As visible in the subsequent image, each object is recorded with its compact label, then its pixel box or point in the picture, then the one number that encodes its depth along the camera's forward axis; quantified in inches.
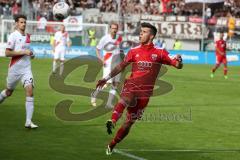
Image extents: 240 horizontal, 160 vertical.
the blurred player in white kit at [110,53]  763.4
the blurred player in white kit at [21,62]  582.9
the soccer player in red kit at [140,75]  466.3
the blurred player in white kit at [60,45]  1355.8
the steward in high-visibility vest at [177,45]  2063.2
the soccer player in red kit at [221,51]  1446.9
